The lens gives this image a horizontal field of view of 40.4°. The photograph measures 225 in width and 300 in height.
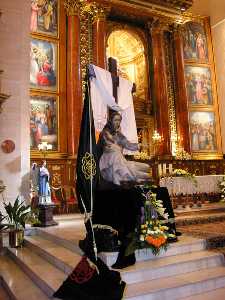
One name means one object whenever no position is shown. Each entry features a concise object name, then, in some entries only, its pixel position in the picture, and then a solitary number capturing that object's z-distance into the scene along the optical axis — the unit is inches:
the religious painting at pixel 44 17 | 506.3
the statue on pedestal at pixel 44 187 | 339.6
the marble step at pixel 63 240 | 193.9
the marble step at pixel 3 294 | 169.3
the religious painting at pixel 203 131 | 589.6
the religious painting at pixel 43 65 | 492.1
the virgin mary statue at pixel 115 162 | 186.5
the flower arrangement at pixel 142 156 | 500.4
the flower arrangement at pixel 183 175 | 372.5
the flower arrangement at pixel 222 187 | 397.7
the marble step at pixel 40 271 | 155.3
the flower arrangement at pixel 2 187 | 313.5
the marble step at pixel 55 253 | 170.2
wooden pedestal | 308.3
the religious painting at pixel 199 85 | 612.4
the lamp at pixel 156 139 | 548.8
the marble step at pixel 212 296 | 143.6
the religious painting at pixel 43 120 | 474.3
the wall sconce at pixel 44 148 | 436.5
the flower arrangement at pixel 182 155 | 548.4
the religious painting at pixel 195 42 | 629.9
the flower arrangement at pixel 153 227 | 166.2
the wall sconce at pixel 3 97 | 317.9
